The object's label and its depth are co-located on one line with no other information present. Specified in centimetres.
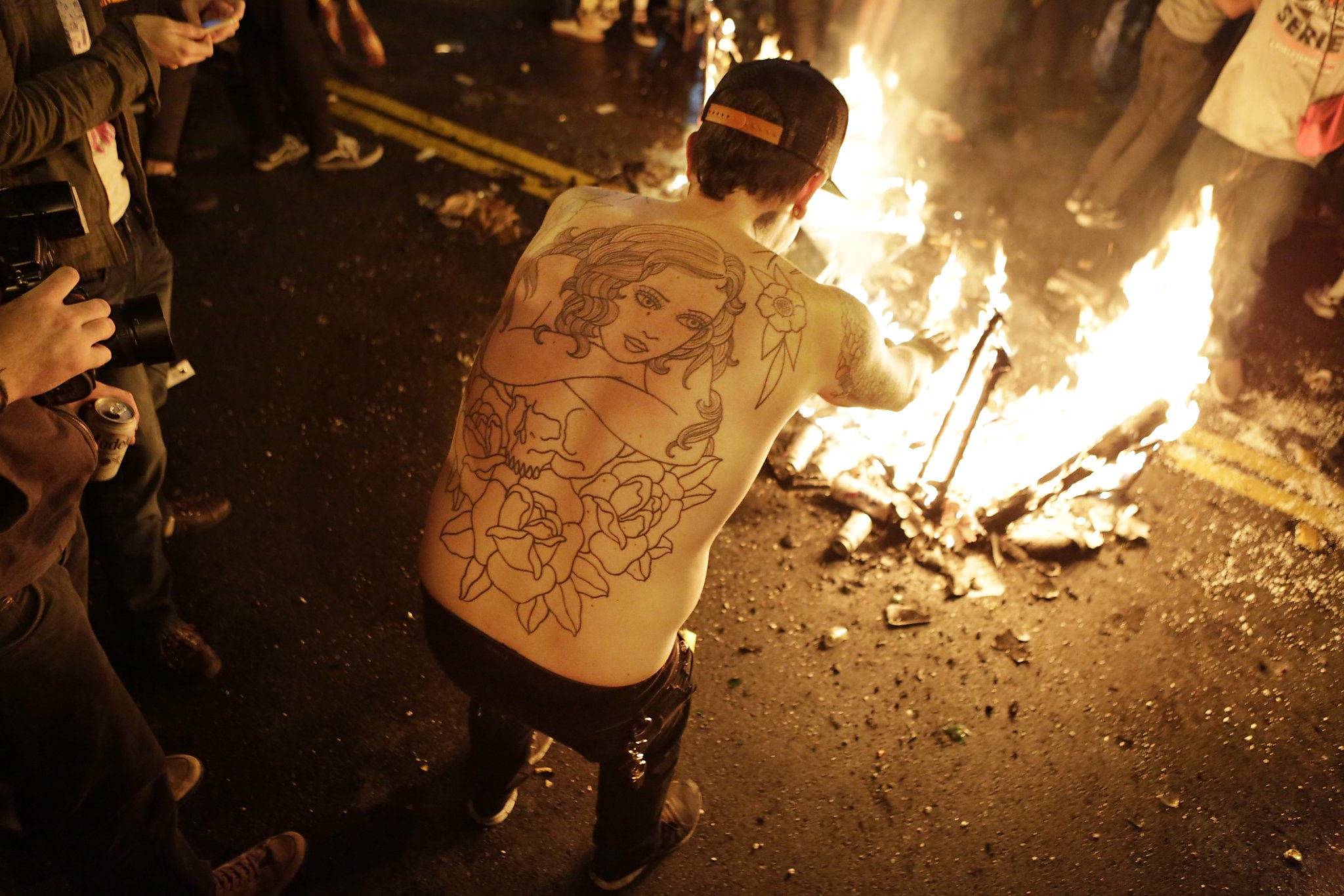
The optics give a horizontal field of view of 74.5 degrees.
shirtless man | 211
